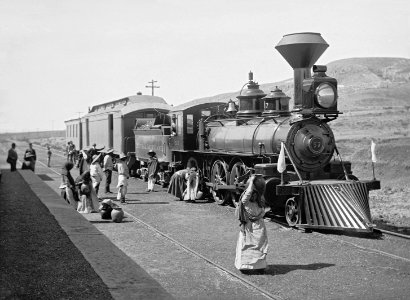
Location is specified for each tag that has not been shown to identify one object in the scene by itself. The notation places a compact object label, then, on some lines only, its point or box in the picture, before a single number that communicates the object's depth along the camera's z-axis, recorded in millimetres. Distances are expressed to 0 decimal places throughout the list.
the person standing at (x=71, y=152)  33719
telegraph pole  53228
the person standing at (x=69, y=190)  13297
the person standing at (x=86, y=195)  13508
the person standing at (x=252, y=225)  8125
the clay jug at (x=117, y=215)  12445
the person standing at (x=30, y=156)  26823
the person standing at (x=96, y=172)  15836
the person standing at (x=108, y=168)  18125
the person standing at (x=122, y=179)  15898
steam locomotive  11242
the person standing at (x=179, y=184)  16558
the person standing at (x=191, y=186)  16172
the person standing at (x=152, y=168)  19031
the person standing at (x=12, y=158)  26428
